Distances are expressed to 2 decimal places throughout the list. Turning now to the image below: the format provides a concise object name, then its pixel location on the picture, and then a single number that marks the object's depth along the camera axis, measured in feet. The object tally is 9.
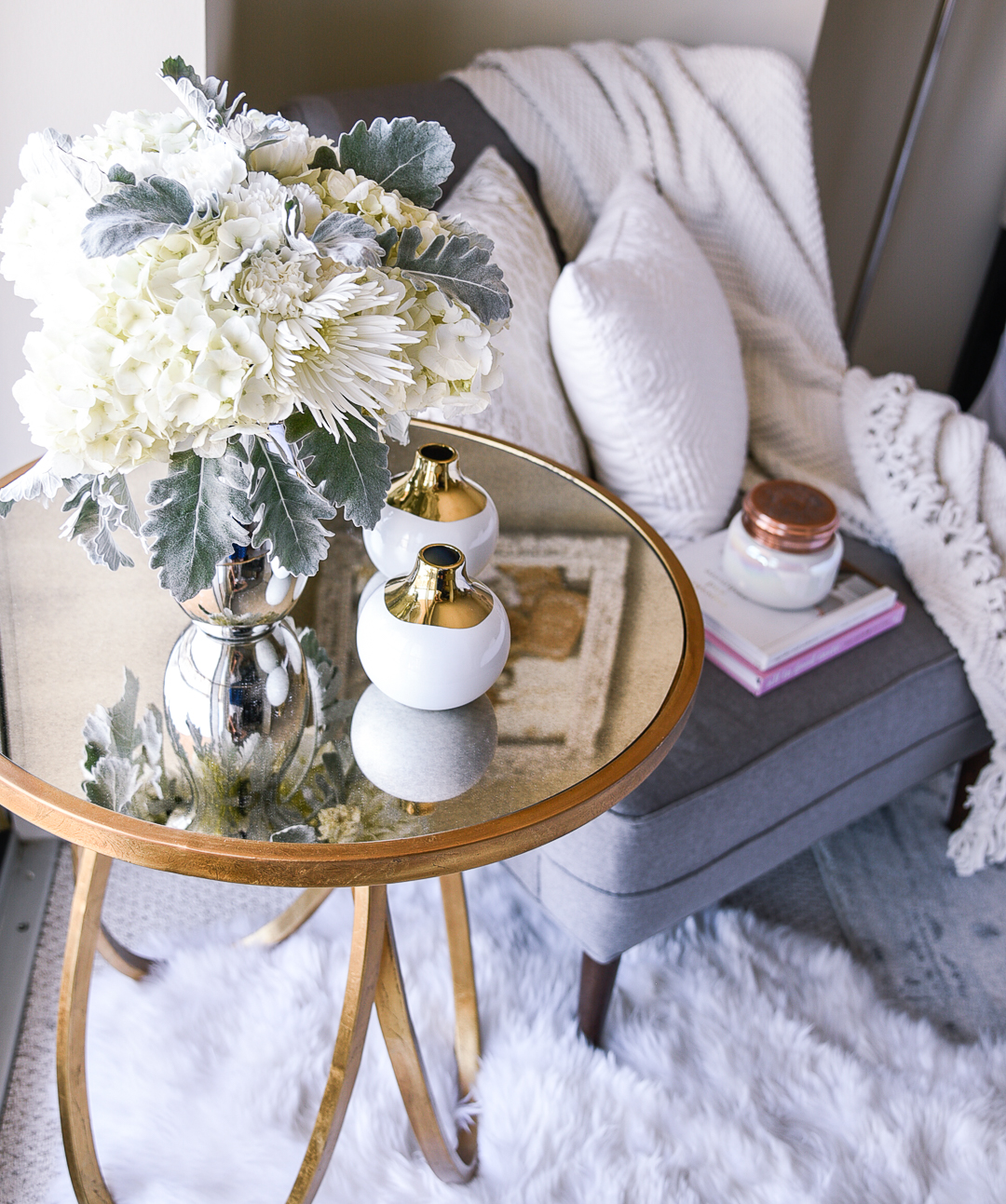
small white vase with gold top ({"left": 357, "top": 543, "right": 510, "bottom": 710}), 2.27
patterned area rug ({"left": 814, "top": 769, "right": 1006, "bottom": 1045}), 4.12
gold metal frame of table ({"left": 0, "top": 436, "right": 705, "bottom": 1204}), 2.09
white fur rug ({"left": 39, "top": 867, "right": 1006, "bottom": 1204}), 3.23
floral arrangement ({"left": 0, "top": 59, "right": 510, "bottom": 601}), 1.81
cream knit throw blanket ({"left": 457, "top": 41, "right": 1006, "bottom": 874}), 4.31
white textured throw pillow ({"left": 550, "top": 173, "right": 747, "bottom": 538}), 3.76
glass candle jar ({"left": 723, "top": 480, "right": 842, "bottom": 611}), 3.70
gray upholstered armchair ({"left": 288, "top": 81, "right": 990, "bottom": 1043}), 3.31
